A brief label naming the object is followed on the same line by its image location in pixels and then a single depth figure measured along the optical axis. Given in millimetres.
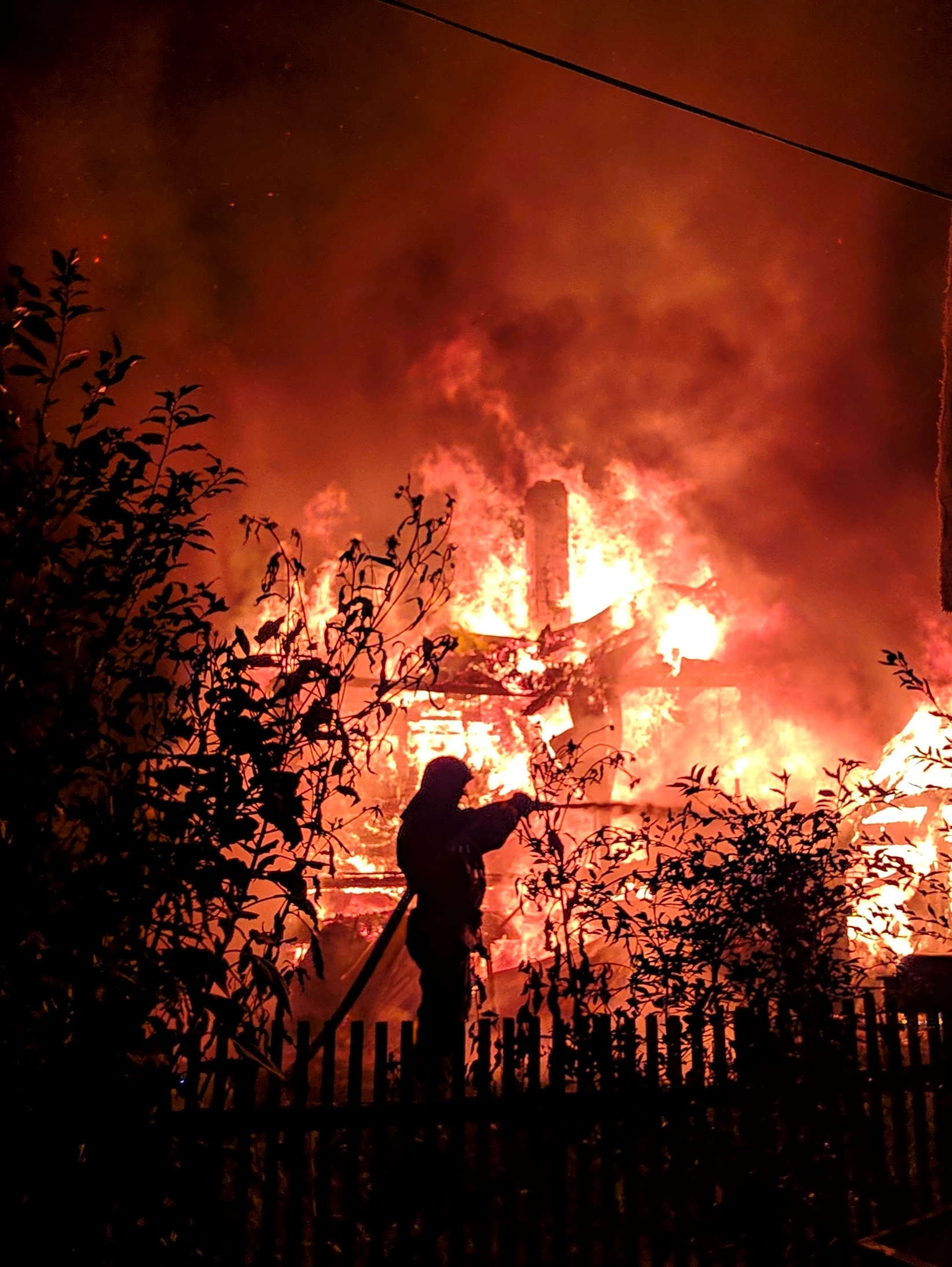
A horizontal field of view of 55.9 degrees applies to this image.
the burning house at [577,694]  13008
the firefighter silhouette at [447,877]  6254
